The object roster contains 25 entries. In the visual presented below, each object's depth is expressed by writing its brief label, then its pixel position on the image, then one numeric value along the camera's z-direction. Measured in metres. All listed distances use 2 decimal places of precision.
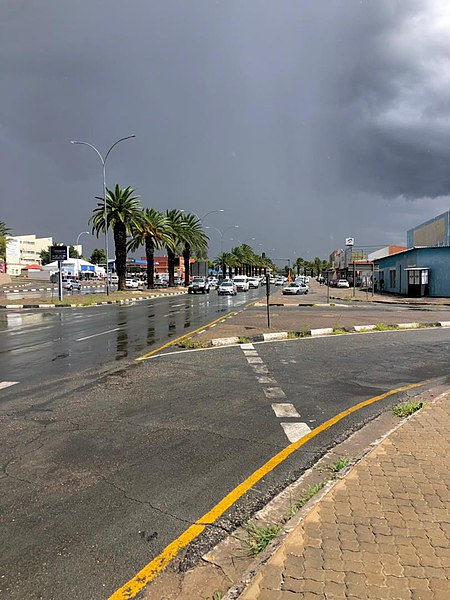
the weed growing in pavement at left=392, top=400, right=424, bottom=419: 6.35
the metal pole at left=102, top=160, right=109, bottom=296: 38.72
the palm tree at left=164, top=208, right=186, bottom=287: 62.72
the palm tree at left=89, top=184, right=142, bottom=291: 46.22
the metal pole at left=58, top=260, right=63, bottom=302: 34.19
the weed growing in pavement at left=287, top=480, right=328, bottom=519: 3.63
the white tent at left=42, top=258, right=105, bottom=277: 98.88
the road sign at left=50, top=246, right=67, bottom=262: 34.06
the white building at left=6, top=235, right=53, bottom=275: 132.50
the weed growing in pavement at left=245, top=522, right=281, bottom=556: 3.21
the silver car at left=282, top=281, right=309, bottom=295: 50.16
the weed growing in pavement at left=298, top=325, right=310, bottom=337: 15.41
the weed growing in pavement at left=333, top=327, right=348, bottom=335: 16.06
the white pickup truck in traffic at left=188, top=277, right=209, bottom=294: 52.97
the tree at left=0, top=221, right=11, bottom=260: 89.73
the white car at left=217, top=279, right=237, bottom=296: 51.12
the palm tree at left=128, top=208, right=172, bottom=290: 53.69
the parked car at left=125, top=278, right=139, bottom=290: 67.03
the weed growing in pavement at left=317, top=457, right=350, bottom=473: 4.44
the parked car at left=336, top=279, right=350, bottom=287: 75.31
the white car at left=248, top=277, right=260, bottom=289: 77.76
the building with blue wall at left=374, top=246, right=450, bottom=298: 39.67
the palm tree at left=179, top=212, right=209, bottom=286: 66.06
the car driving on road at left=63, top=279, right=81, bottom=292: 59.16
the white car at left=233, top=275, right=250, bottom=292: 63.50
